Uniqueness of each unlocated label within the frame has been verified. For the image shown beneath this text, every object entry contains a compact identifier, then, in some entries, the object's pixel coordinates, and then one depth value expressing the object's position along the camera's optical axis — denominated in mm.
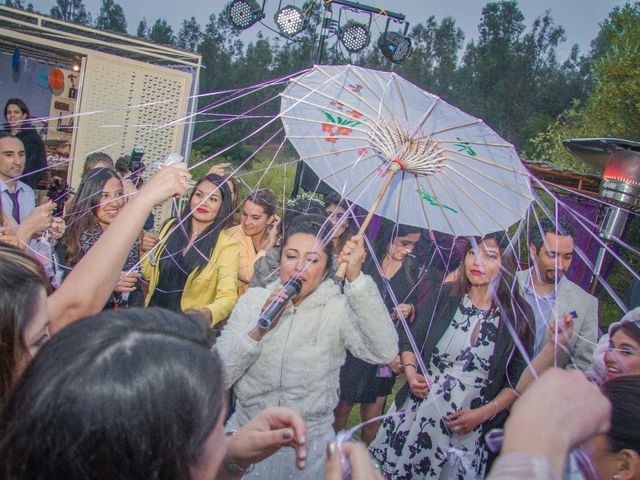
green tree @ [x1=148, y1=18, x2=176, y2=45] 56906
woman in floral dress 2961
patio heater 4254
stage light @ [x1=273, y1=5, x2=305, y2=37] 6848
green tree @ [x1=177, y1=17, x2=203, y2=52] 60688
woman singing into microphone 2408
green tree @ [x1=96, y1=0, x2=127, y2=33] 66869
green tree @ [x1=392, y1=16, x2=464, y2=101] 39962
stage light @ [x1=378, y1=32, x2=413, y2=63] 8039
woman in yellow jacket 3561
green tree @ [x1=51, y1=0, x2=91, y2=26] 69188
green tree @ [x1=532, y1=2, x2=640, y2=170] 11172
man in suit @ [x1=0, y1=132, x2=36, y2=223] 4469
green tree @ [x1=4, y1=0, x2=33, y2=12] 50578
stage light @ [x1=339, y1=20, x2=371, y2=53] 7719
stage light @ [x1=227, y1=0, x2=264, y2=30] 7023
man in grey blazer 3109
